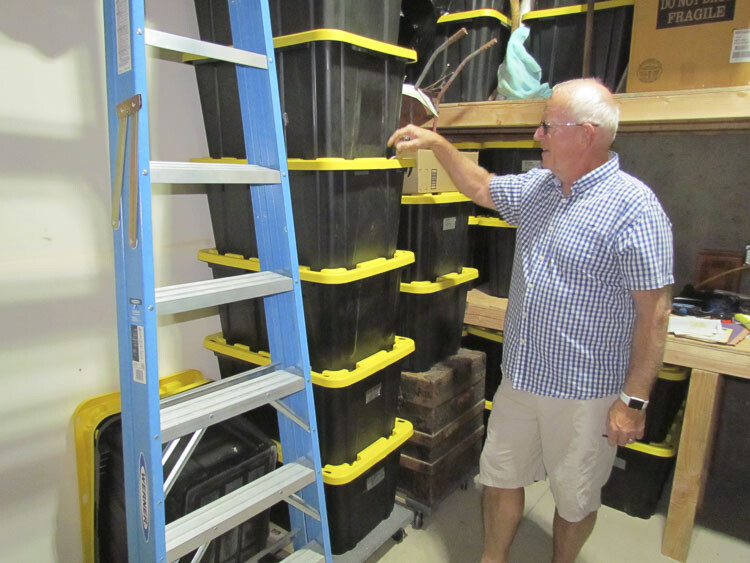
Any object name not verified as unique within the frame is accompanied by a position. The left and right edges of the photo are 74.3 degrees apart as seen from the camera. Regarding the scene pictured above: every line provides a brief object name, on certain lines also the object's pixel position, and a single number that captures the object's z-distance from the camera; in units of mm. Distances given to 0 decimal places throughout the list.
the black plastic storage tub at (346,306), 1449
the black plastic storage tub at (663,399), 1883
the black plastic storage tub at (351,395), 1512
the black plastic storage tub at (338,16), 1298
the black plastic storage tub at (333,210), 1394
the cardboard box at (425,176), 1785
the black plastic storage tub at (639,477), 1949
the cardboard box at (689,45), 1592
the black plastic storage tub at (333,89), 1317
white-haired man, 1303
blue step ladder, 954
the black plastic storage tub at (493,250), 2234
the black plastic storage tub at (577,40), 1950
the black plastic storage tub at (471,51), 2168
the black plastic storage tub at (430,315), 1937
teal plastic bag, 2082
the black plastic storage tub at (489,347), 2293
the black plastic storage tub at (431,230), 1862
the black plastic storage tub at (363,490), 1570
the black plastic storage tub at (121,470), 1367
